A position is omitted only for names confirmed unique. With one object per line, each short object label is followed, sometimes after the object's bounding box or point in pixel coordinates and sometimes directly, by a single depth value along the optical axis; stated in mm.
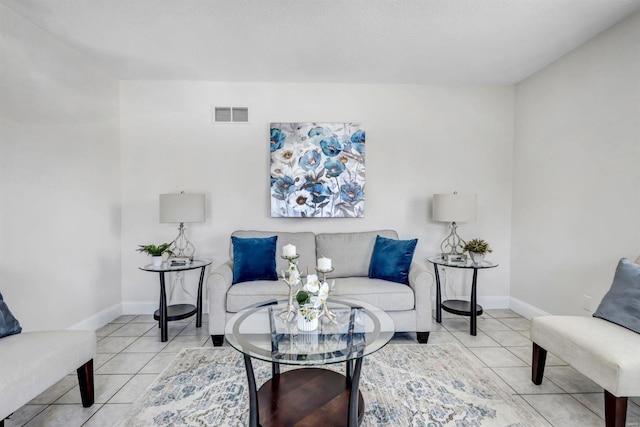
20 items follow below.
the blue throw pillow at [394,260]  3088
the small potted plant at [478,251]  3215
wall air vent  3717
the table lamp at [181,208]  3160
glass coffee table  1561
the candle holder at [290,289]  2055
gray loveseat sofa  2830
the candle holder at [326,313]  1993
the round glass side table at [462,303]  3102
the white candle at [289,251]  2094
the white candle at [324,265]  2010
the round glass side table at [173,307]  2967
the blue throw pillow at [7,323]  1791
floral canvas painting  3680
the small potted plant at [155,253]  3105
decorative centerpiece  1868
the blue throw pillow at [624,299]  1900
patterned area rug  1859
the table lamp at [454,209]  3281
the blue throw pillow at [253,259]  3074
